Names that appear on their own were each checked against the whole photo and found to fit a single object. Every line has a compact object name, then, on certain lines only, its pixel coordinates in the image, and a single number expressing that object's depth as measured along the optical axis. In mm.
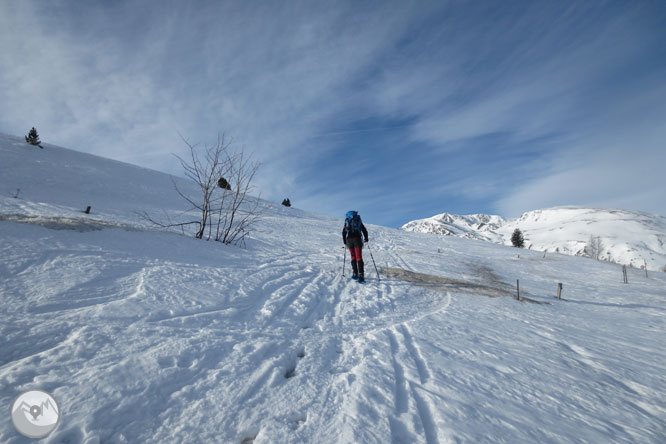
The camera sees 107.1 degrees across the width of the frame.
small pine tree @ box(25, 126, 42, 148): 22575
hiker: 7266
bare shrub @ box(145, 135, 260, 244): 8961
